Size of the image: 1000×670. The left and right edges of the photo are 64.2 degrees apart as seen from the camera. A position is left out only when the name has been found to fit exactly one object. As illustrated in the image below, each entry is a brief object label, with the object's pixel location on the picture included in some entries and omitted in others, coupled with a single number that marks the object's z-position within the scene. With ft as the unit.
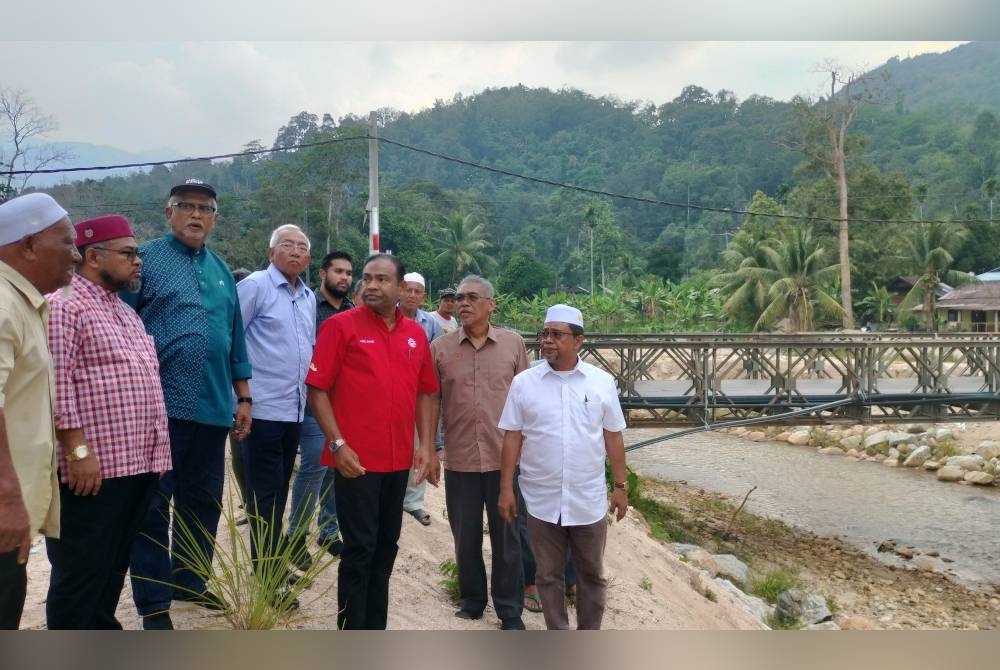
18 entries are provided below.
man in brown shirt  9.87
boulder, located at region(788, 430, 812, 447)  51.83
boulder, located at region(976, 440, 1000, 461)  45.44
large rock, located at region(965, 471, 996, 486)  41.63
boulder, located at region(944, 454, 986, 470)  43.16
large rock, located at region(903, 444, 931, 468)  45.62
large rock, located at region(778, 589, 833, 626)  20.80
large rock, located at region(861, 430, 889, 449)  48.96
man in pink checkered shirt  7.01
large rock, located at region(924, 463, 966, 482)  42.63
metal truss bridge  29.68
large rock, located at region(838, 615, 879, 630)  20.97
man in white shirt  8.82
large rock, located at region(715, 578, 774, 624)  20.15
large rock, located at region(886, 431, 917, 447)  48.21
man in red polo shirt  8.23
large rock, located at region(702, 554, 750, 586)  24.54
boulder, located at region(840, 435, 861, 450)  49.57
